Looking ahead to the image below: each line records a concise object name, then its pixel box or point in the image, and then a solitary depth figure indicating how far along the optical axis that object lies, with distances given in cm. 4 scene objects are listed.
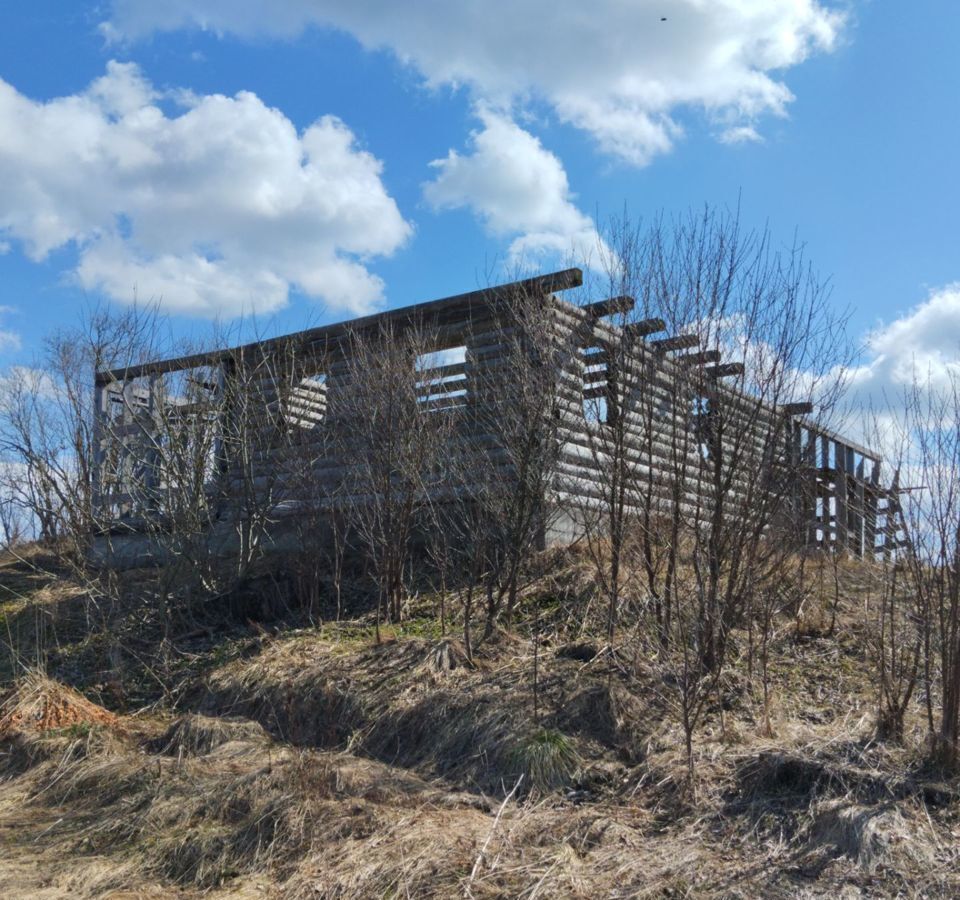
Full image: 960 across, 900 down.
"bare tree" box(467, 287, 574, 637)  841
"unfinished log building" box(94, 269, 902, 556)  752
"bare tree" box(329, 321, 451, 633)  929
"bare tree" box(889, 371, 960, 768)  548
